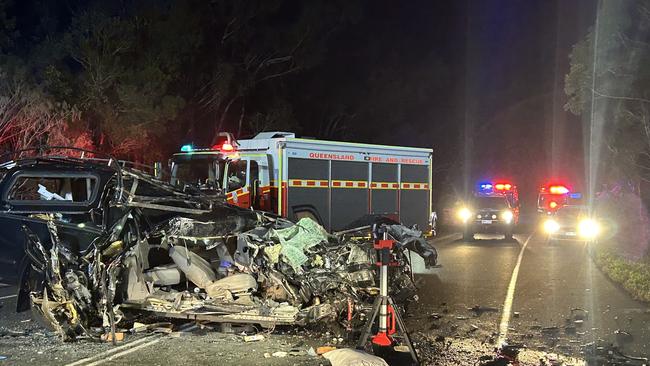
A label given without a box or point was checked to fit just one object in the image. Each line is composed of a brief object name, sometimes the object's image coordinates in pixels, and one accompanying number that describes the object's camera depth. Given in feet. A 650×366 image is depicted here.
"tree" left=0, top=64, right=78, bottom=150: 49.37
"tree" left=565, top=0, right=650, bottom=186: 52.90
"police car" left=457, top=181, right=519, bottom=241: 68.39
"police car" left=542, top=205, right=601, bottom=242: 61.77
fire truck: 40.22
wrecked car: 21.86
